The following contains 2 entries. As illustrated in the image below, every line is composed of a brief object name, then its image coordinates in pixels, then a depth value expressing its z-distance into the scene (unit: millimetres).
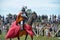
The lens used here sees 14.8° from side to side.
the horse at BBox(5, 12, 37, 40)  19935
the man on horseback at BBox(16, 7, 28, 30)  19716
